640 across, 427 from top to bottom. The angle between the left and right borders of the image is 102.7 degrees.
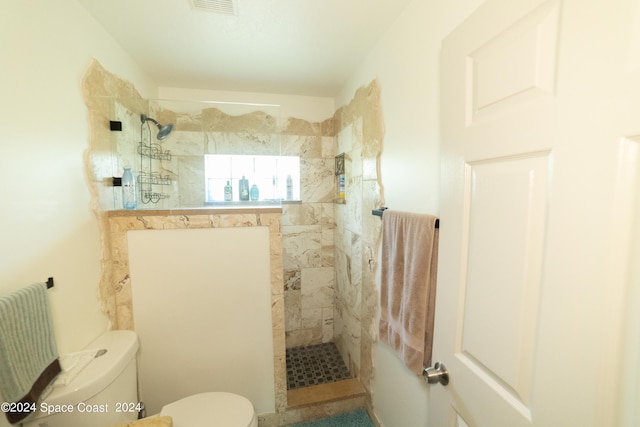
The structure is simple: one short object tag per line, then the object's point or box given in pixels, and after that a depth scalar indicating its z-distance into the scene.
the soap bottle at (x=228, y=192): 1.93
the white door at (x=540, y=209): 0.43
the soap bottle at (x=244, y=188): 1.90
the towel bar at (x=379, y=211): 1.49
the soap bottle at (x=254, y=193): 1.89
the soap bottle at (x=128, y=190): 1.63
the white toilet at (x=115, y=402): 1.00
